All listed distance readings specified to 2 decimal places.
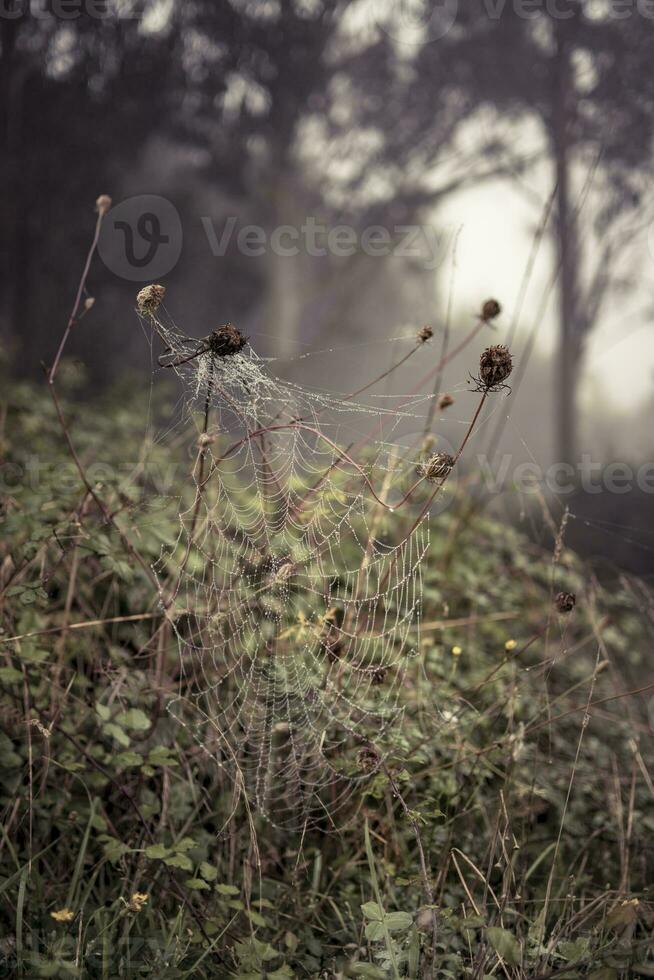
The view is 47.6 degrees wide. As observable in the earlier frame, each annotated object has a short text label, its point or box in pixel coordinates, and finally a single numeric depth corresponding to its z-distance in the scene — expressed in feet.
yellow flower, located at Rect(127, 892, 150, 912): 4.76
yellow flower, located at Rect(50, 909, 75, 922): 4.58
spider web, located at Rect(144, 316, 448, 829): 5.26
